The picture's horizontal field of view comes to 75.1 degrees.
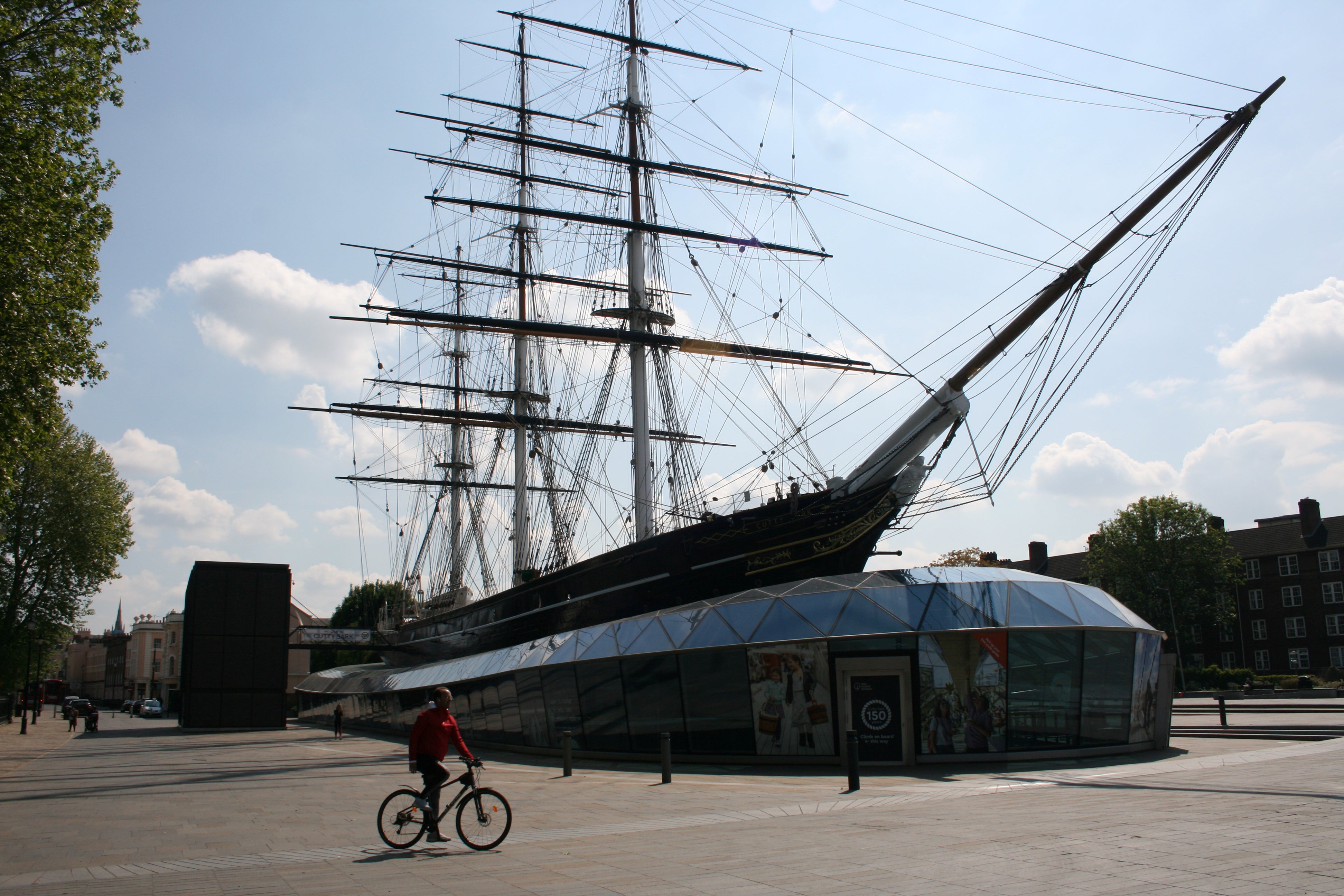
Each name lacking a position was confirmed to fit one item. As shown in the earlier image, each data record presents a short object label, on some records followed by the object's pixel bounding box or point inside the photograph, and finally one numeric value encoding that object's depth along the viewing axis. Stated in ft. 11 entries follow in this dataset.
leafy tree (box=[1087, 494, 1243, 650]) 186.50
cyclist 27.45
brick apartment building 176.76
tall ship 66.95
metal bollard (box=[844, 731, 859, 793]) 38.22
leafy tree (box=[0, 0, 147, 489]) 47.85
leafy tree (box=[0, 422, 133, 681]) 126.72
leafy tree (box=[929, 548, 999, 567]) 212.23
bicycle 26.61
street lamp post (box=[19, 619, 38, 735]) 122.11
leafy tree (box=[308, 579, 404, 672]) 243.40
